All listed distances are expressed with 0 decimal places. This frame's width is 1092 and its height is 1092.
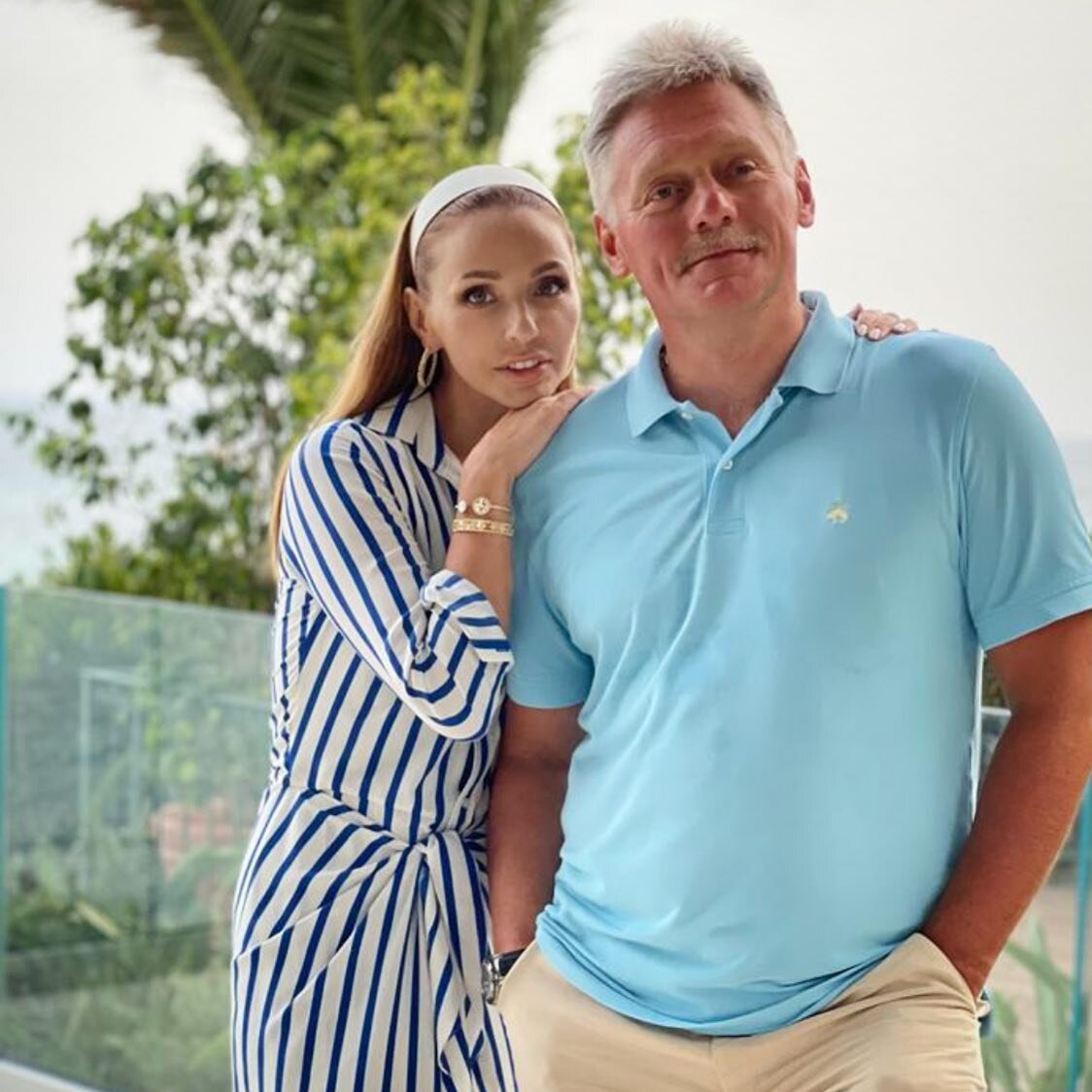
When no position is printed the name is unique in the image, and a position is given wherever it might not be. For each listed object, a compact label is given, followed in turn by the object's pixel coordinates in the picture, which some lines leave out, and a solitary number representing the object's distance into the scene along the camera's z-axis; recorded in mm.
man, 1908
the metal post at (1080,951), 2807
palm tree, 6715
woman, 2303
